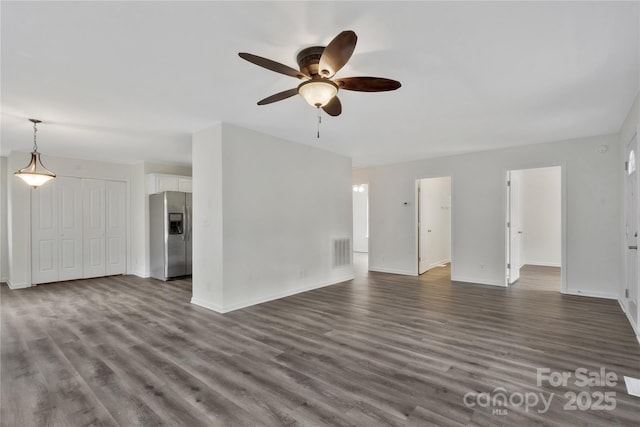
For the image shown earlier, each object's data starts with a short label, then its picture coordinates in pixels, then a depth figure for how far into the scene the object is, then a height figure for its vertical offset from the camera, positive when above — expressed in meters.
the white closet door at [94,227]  6.53 -0.27
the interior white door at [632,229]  3.46 -0.22
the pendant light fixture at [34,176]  4.37 +0.56
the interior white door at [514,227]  5.70 -0.29
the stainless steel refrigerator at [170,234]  6.36 -0.43
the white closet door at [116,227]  6.85 -0.29
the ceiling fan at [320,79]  2.07 +0.97
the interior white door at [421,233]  6.82 -0.46
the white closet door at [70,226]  6.21 -0.24
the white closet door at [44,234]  5.89 -0.38
